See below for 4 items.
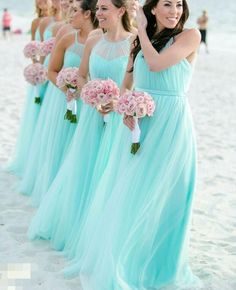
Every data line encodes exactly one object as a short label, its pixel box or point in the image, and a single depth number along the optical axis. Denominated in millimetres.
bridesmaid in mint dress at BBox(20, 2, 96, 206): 10422
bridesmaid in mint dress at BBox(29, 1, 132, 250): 8897
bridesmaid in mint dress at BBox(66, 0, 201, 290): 7548
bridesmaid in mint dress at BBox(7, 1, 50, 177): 13952
